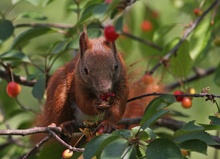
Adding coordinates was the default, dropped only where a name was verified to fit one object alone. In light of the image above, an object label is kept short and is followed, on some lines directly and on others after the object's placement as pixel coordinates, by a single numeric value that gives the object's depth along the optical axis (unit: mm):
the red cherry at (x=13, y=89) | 5668
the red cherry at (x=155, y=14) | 8023
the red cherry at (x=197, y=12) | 6116
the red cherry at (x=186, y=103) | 5523
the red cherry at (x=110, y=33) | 4973
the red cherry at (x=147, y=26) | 7809
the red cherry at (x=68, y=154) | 4324
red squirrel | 5336
